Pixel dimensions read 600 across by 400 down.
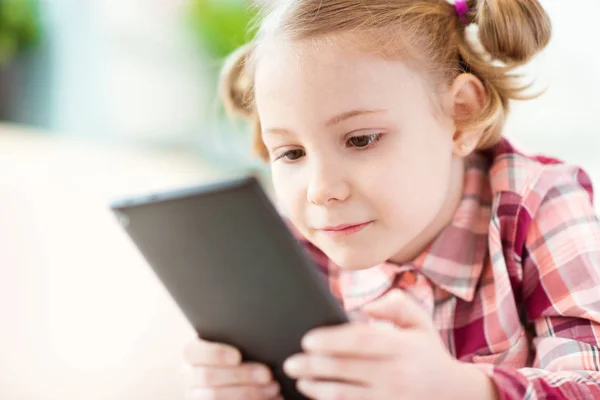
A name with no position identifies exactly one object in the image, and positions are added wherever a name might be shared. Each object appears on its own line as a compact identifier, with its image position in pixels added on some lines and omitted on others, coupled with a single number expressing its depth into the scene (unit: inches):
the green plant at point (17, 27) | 112.0
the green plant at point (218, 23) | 93.7
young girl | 26.8
